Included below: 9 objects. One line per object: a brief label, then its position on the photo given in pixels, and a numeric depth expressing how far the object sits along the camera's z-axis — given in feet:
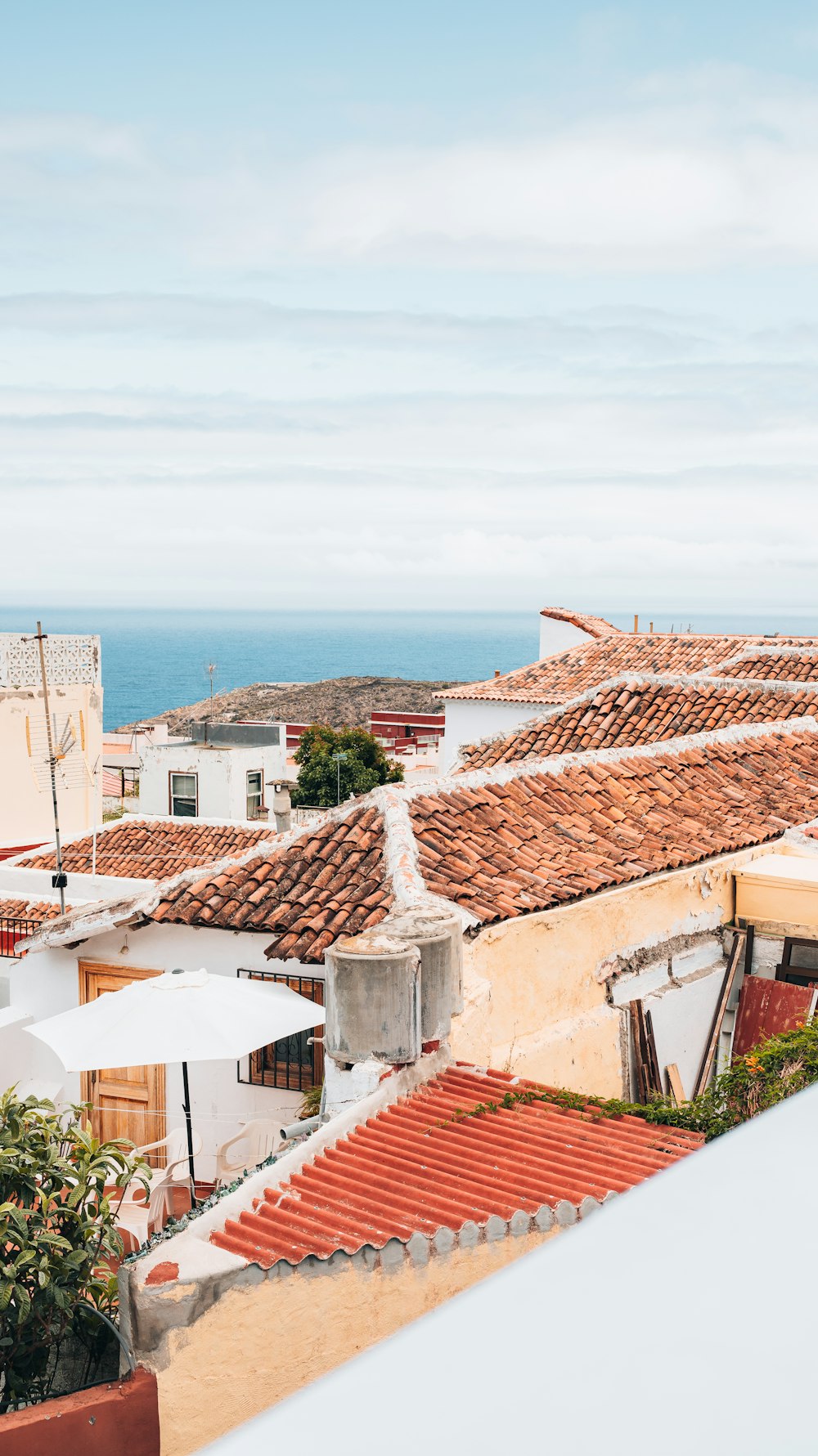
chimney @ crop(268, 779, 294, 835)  96.28
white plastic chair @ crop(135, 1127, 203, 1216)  28.25
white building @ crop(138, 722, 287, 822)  124.06
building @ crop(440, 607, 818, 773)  92.43
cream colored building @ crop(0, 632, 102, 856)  96.37
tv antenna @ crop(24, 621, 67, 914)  91.93
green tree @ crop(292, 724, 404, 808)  132.67
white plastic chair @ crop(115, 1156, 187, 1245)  26.84
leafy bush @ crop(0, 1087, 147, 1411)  18.10
